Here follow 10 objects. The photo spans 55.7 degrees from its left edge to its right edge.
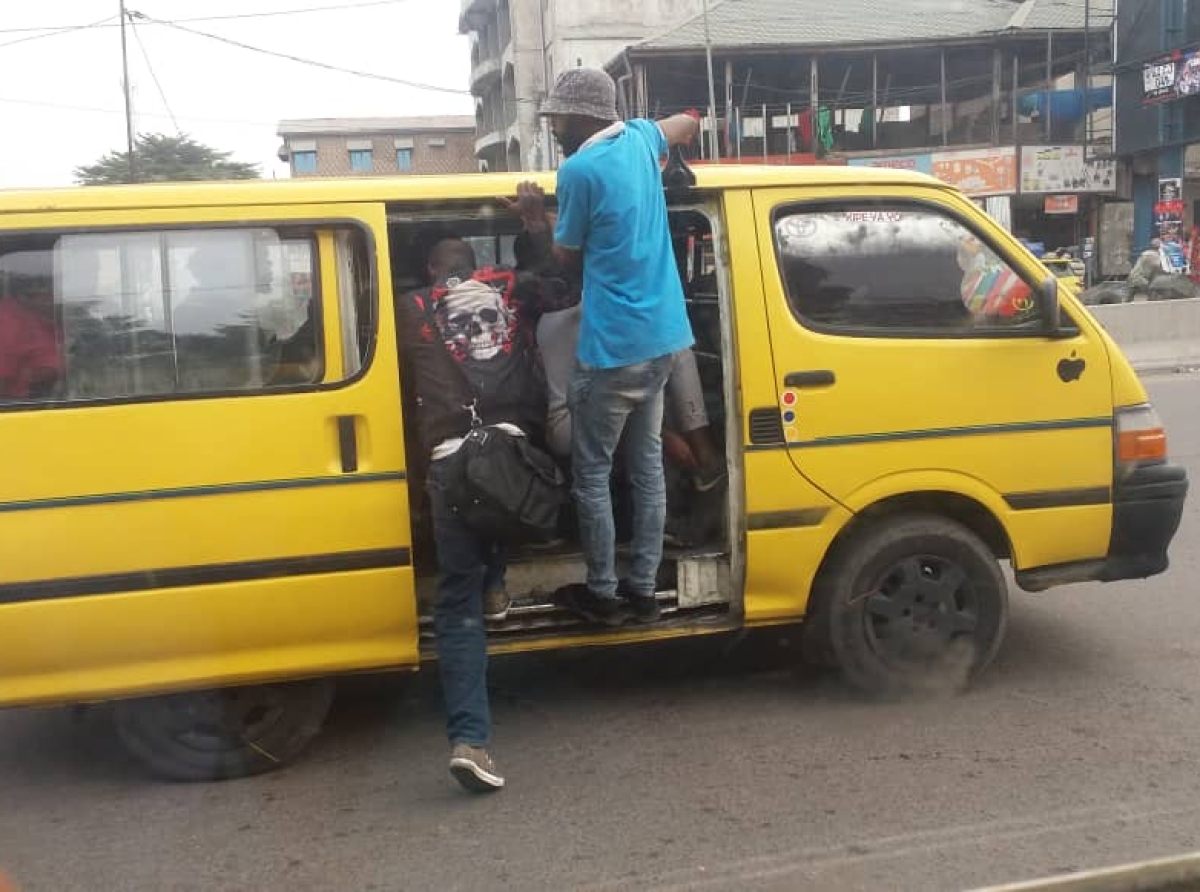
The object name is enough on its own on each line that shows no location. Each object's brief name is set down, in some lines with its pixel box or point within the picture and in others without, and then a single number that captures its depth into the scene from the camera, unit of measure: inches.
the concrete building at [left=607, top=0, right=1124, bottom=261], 1243.2
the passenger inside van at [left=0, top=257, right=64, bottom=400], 132.0
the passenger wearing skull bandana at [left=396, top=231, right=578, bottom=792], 138.3
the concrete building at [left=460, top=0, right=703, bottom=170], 1583.4
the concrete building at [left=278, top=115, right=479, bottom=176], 2262.6
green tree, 1311.5
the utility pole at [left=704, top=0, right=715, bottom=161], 1071.5
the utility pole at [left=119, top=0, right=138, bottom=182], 928.3
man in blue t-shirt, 140.5
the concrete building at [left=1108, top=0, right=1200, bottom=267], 1008.9
